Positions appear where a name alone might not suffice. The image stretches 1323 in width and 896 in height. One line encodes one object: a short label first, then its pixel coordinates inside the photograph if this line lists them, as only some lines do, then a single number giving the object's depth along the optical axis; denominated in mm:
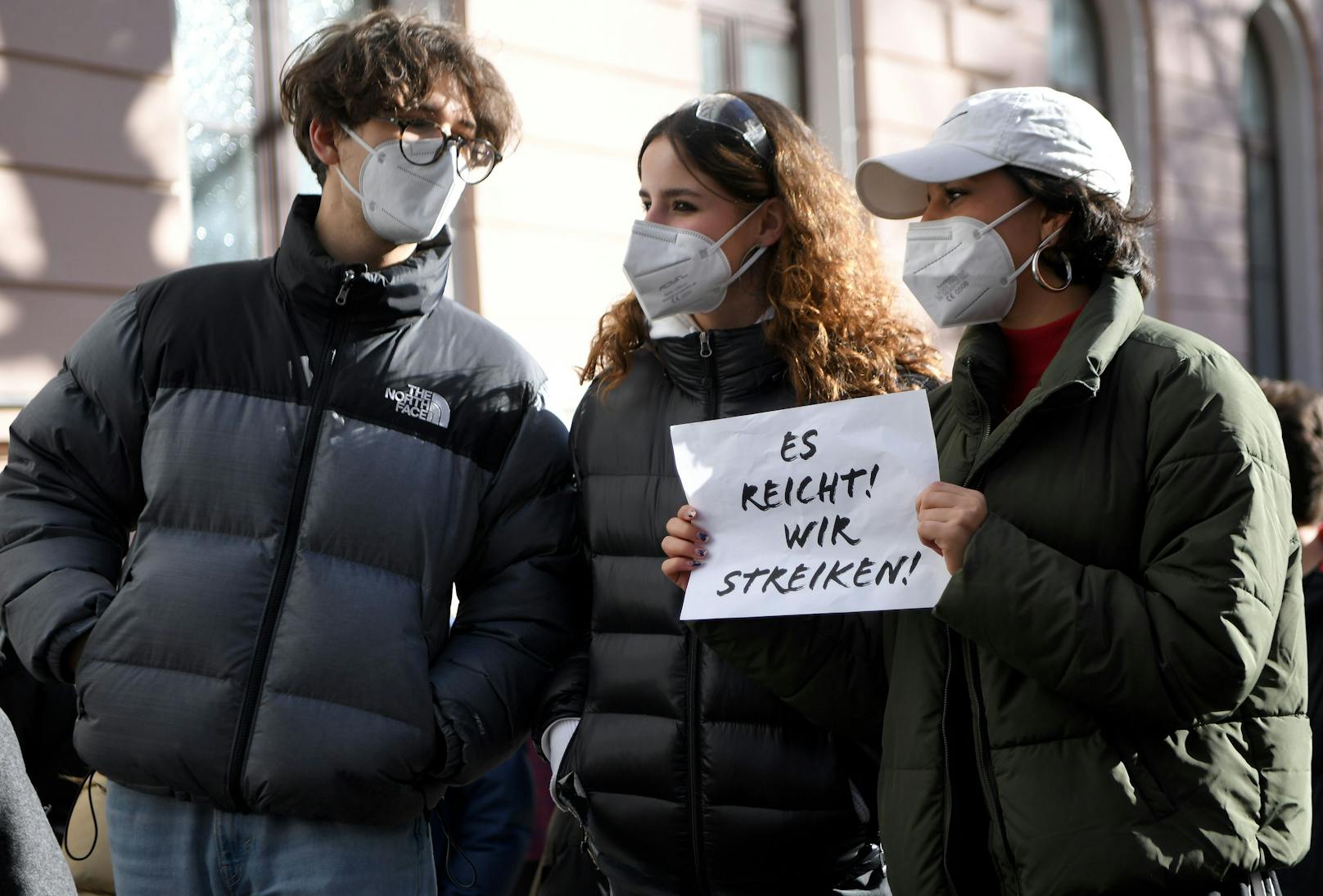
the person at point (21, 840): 1540
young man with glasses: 2285
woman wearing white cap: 1792
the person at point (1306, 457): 3270
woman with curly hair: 2297
